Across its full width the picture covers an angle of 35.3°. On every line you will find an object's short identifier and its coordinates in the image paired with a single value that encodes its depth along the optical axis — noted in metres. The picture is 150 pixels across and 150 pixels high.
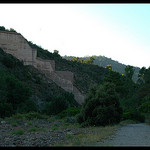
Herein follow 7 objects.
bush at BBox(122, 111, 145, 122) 31.25
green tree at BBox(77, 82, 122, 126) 20.62
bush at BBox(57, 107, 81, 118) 33.60
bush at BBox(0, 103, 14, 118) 28.44
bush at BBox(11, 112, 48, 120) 27.25
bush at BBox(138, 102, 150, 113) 39.15
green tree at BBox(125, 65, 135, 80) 67.00
